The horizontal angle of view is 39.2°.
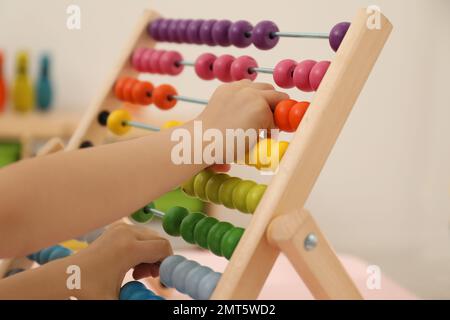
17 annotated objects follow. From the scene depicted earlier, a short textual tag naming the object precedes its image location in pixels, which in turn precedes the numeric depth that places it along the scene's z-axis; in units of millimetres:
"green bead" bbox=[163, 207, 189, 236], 995
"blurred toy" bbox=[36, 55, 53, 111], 2713
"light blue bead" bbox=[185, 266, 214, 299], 798
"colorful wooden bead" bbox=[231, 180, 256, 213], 864
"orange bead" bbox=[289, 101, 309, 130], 829
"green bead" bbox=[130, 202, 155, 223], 1146
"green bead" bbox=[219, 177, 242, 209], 898
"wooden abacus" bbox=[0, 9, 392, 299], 727
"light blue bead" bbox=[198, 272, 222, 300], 769
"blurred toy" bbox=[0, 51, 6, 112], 2641
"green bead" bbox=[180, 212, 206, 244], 951
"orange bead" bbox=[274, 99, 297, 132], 848
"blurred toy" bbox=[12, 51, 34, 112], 2654
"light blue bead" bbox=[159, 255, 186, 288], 859
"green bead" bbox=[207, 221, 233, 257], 866
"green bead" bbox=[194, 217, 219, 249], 911
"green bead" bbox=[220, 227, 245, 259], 829
